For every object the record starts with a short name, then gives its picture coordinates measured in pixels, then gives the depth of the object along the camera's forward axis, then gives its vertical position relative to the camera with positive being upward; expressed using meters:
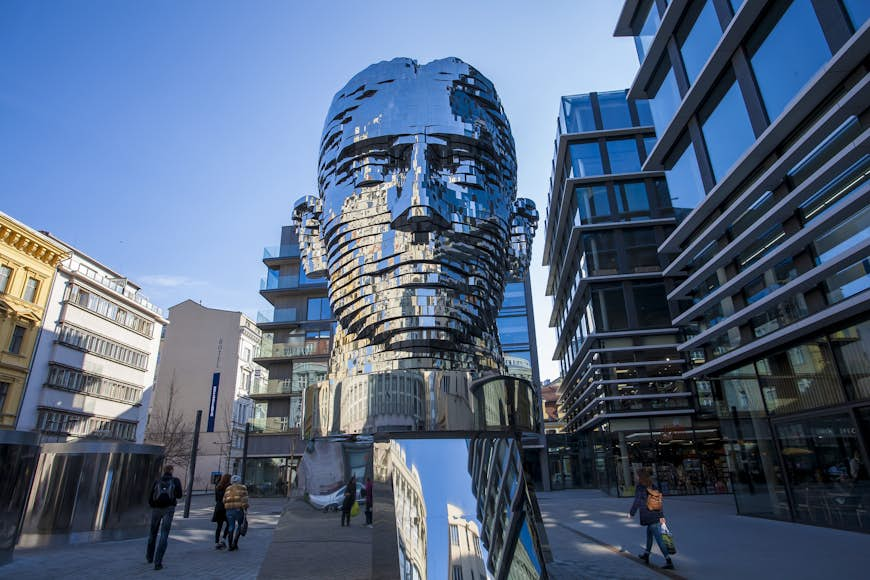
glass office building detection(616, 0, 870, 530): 8.90 +4.72
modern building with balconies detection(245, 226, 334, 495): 30.52 +7.50
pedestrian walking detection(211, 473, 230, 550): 8.35 -0.59
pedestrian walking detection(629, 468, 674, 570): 6.61 -0.64
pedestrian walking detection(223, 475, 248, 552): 7.54 -0.44
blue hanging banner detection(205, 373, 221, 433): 23.43 +3.52
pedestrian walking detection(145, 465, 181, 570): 6.48 -0.34
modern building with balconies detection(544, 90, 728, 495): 23.28 +7.42
